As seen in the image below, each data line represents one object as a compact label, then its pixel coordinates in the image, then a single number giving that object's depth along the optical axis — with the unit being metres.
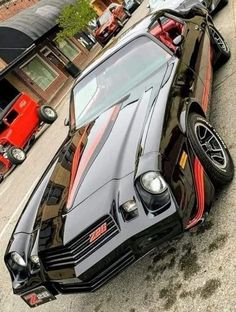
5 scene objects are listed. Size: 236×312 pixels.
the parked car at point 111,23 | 22.48
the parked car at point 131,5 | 25.61
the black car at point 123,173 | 3.31
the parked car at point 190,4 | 7.17
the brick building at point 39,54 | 20.44
